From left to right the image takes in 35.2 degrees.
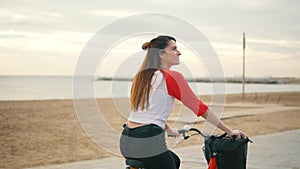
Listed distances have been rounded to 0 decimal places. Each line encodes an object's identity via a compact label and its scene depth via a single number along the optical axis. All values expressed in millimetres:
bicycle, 3361
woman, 3100
